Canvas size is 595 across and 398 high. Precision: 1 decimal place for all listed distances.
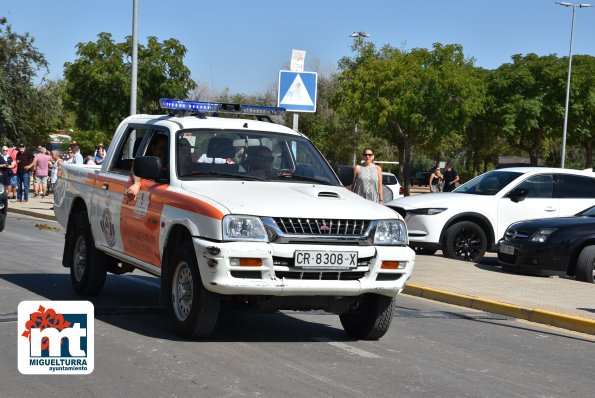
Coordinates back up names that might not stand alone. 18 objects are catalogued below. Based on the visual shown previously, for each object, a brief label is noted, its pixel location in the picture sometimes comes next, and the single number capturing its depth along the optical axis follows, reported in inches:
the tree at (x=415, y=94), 2055.9
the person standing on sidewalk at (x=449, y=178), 1195.3
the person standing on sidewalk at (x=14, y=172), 1293.6
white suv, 703.7
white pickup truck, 312.3
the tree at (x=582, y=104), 2324.1
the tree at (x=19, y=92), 1925.4
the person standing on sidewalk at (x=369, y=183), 657.6
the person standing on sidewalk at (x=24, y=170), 1238.9
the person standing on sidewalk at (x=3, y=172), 799.2
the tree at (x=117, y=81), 1316.4
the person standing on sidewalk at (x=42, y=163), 1311.5
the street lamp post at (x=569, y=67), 2047.2
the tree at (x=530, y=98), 2288.4
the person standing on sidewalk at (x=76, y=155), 1087.0
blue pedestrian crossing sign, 617.6
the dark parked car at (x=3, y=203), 748.6
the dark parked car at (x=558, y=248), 600.1
